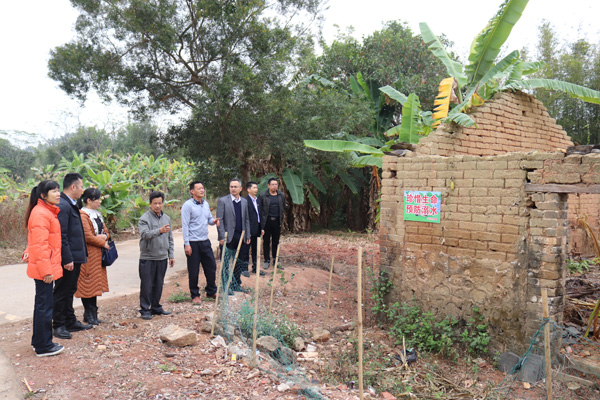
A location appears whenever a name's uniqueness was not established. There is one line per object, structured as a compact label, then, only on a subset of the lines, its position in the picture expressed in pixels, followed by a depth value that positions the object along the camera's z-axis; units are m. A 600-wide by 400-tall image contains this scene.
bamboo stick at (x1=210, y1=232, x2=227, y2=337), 4.86
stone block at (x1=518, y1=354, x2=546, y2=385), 4.62
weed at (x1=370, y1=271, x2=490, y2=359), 5.21
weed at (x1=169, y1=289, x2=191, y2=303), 6.35
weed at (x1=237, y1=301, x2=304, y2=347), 5.18
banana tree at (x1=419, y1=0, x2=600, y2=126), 6.47
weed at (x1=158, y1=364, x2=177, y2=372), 3.98
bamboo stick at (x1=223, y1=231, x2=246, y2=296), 5.30
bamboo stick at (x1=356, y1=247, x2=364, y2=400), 3.40
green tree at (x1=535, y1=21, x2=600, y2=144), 13.49
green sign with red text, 5.74
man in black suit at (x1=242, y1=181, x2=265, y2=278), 7.47
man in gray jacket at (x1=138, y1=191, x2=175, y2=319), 5.39
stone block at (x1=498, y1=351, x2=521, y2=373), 4.90
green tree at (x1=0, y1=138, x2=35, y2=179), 32.47
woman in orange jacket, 3.96
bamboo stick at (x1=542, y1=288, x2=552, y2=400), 3.50
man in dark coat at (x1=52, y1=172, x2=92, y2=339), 4.45
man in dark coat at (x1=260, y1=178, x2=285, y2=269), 8.21
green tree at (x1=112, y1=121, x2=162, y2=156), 33.06
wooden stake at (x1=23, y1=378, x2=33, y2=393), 3.46
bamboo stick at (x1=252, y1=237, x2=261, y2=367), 4.23
